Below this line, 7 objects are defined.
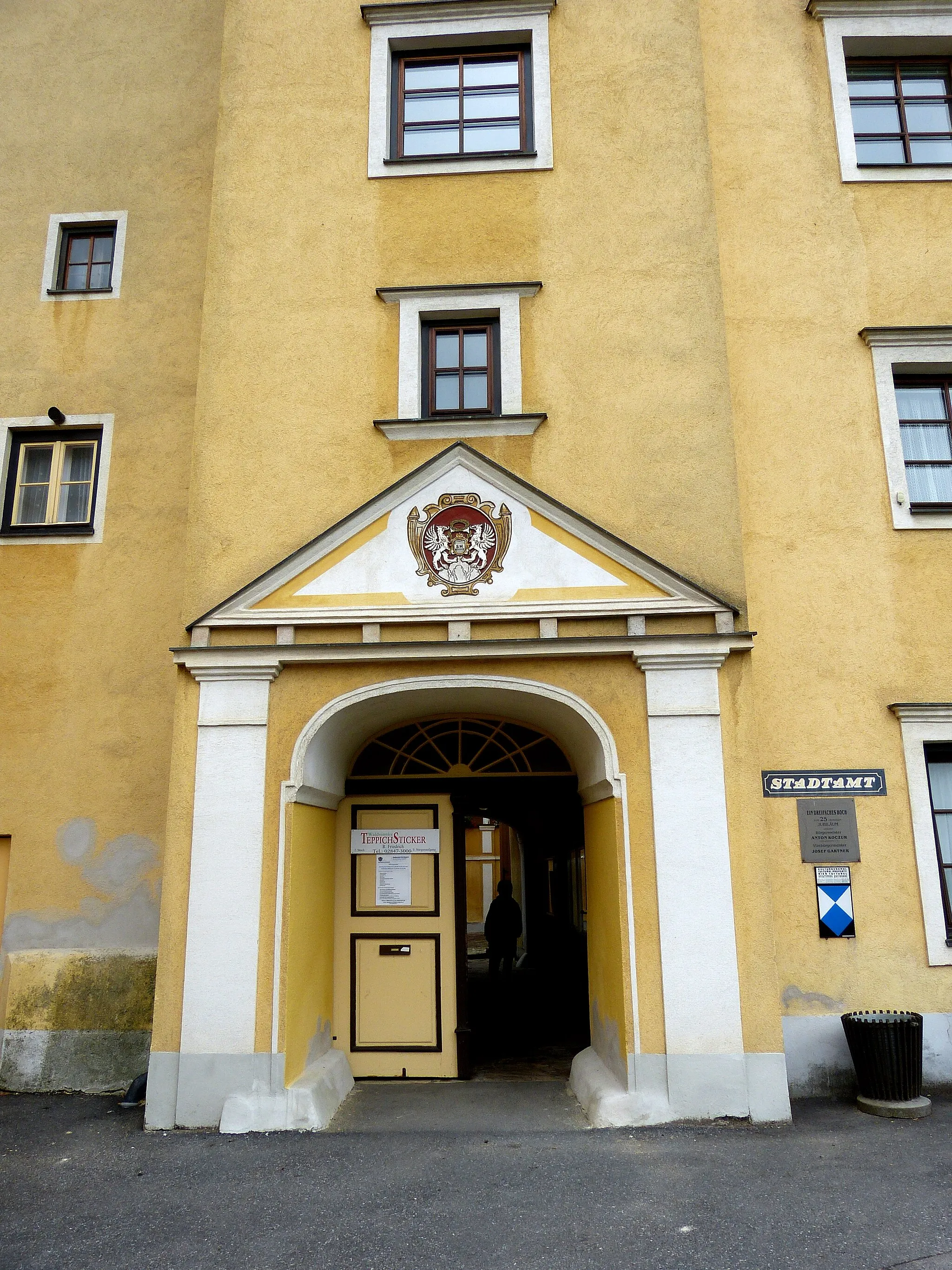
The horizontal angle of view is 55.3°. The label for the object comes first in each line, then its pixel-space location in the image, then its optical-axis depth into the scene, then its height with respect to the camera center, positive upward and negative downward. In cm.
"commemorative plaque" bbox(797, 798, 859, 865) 764 +37
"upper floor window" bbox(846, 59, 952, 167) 923 +762
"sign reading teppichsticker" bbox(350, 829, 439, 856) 838 +32
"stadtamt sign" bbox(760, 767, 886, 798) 778 +77
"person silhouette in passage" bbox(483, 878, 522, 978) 1448 -74
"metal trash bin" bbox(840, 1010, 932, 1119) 675 -136
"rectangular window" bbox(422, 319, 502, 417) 827 +456
